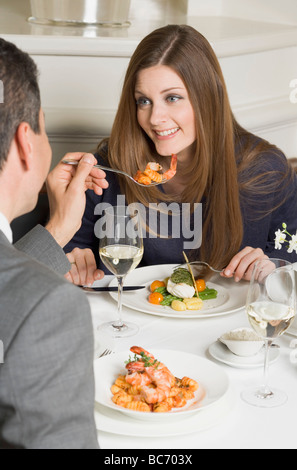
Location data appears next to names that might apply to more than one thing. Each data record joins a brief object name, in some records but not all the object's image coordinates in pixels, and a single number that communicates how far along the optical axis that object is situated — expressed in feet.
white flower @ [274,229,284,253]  5.57
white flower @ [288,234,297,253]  5.46
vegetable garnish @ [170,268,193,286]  6.04
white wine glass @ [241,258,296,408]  4.85
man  3.94
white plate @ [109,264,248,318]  5.74
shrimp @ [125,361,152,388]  4.72
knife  6.05
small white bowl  5.14
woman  7.21
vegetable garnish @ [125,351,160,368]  4.78
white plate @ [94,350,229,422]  4.57
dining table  4.50
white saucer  5.12
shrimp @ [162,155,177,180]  7.10
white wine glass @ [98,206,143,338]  5.62
